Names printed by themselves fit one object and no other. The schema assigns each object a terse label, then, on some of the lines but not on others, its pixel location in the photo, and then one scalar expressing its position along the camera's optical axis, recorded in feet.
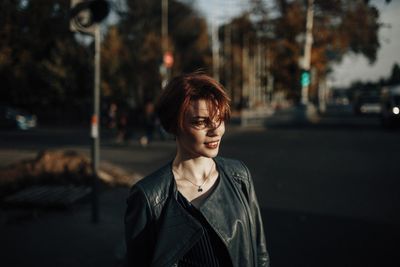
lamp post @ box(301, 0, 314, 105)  86.28
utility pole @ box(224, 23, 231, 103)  146.69
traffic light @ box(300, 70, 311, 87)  85.97
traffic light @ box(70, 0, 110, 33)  18.85
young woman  6.61
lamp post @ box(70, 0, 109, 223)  18.88
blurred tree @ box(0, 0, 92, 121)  102.94
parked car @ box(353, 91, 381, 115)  112.25
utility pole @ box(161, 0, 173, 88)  77.64
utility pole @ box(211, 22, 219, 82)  119.41
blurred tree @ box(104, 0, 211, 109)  98.37
